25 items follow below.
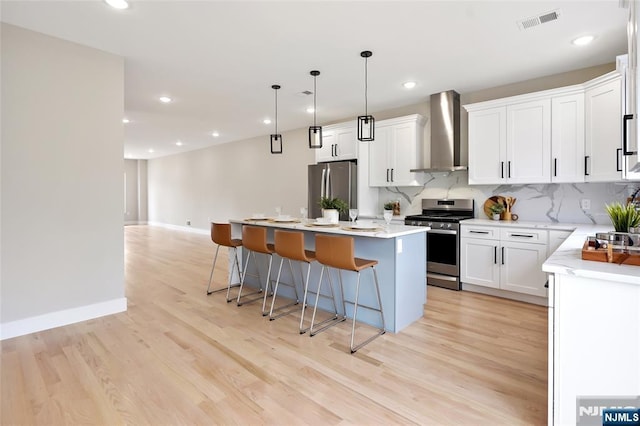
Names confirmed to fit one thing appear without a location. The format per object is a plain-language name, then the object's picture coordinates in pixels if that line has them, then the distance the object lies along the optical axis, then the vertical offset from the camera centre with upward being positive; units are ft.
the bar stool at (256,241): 11.25 -1.20
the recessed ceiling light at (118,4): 8.11 +5.19
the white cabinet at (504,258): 11.80 -1.99
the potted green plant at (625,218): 6.31 -0.24
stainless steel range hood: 14.93 +3.48
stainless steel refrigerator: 17.51 +1.34
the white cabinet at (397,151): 16.08 +2.86
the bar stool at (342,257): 8.54 -1.36
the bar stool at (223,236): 12.59 -1.14
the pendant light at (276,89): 14.17 +5.40
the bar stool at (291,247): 9.89 -1.26
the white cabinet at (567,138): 11.51 +2.46
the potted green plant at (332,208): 11.53 -0.04
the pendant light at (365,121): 11.09 +3.06
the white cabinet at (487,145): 13.30 +2.58
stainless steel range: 13.82 -1.59
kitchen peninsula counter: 4.58 -1.89
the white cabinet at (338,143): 17.77 +3.62
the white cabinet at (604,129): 10.23 +2.54
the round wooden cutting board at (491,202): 14.26 +0.18
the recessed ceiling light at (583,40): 9.95 +5.18
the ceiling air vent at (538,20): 8.74 +5.19
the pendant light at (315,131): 12.90 +3.14
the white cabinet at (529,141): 12.25 +2.52
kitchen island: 9.52 -2.01
